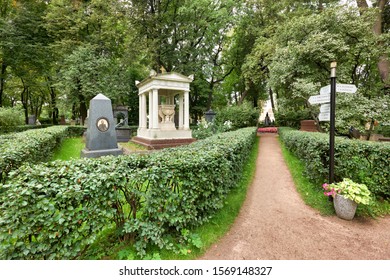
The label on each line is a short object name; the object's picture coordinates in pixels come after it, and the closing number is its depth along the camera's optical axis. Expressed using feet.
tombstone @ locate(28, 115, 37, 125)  69.51
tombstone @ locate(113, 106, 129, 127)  53.62
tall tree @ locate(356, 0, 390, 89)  27.43
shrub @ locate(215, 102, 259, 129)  49.90
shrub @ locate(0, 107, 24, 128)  35.13
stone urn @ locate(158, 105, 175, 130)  39.04
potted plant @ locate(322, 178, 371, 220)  11.11
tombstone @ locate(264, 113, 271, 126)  70.79
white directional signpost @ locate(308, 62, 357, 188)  12.32
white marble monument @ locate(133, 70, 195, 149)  35.45
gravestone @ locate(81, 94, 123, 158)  22.67
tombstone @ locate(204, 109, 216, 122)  49.81
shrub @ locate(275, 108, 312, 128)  60.76
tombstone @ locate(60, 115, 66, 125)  89.15
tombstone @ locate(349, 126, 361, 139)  31.83
